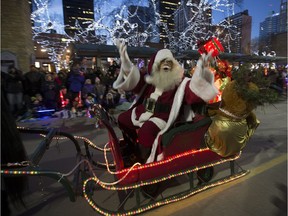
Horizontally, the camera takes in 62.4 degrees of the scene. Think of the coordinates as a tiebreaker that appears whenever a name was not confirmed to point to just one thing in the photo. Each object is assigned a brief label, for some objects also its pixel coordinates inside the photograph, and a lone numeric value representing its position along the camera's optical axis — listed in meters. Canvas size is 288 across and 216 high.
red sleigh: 2.39
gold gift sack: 2.77
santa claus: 2.59
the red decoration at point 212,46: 4.31
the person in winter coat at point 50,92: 7.38
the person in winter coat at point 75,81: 7.70
